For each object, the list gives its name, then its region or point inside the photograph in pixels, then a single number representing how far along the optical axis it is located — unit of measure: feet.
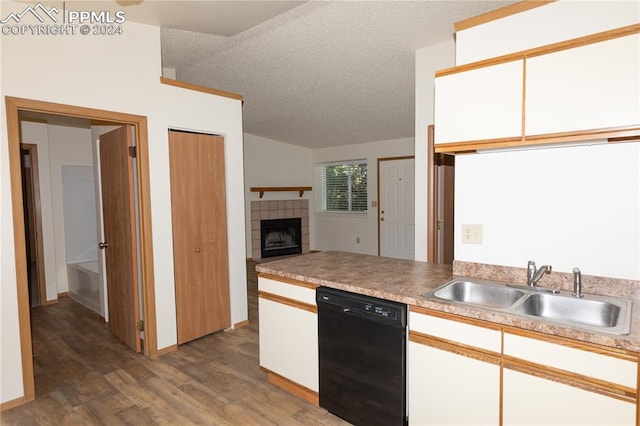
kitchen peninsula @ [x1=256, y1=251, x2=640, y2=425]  4.66
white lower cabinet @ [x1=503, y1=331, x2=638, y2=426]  4.52
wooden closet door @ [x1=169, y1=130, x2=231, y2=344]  11.18
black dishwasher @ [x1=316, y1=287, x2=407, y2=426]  6.46
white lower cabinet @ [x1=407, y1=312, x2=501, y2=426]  5.52
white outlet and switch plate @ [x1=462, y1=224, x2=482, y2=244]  7.55
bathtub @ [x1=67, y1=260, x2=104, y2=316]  14.48
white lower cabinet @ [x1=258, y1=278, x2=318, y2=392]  7.86
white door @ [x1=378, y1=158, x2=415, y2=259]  22.11
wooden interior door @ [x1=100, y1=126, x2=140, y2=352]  10.68
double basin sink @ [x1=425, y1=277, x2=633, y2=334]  5.26
